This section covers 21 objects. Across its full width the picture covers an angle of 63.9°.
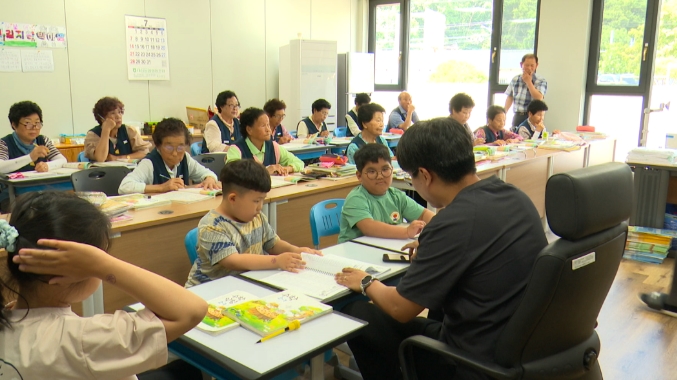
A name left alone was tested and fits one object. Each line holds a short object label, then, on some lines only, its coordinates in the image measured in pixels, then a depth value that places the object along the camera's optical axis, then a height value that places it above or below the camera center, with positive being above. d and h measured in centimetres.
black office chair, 134 -47
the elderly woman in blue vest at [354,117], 718 -28
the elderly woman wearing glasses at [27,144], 436 -42
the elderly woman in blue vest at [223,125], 569 -32
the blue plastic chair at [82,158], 485 -57
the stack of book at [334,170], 412 -56
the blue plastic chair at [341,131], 725 -47
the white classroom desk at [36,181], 386 -63
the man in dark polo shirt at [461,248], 149 -41
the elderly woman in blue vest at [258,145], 419 -39
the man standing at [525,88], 698 +12
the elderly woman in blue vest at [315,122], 692 -34
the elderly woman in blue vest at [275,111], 565 -16
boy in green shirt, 259 -54
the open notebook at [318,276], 185 -65
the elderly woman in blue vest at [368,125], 462 -24
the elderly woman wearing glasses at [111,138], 480 -40
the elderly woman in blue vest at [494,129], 610 -35
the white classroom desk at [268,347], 133 -65
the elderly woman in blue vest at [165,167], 338 -47
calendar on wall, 663 +56
